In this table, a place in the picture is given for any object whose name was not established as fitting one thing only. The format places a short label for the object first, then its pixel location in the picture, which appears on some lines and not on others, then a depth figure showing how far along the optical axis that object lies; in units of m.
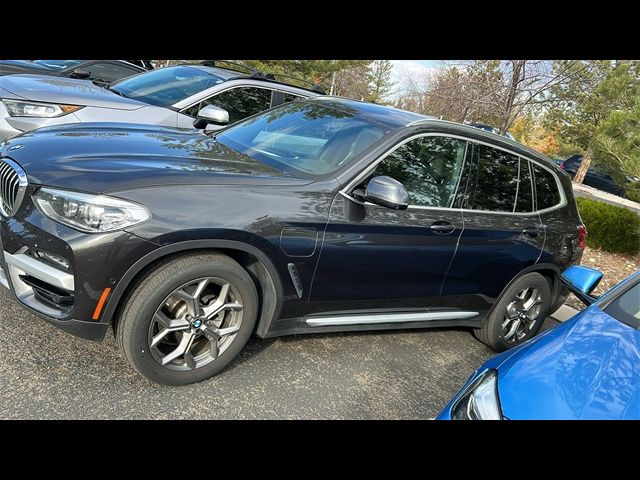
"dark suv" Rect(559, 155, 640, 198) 15.79
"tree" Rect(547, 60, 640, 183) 8.79
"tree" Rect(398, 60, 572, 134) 9.61
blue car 1.83
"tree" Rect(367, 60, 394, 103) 39.77
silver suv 4.87
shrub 7.58
